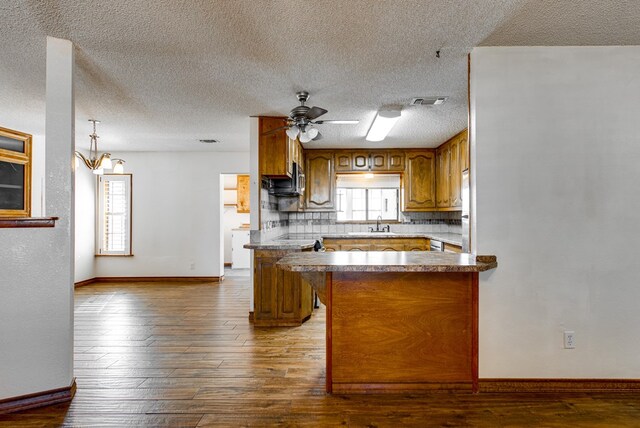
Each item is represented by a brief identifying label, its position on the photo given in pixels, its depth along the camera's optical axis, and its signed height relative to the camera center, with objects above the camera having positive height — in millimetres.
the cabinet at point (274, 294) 3945 -861
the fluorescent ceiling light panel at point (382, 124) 3730 +1049
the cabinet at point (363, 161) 6023 +924
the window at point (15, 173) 4785 +590
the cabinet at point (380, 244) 5707 -447
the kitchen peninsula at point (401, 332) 2441 -790
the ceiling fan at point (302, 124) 3062 +792
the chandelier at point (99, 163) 4441 +668
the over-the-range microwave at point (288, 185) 4582 +400
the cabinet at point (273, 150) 4113 +759
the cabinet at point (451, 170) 4820 +671
